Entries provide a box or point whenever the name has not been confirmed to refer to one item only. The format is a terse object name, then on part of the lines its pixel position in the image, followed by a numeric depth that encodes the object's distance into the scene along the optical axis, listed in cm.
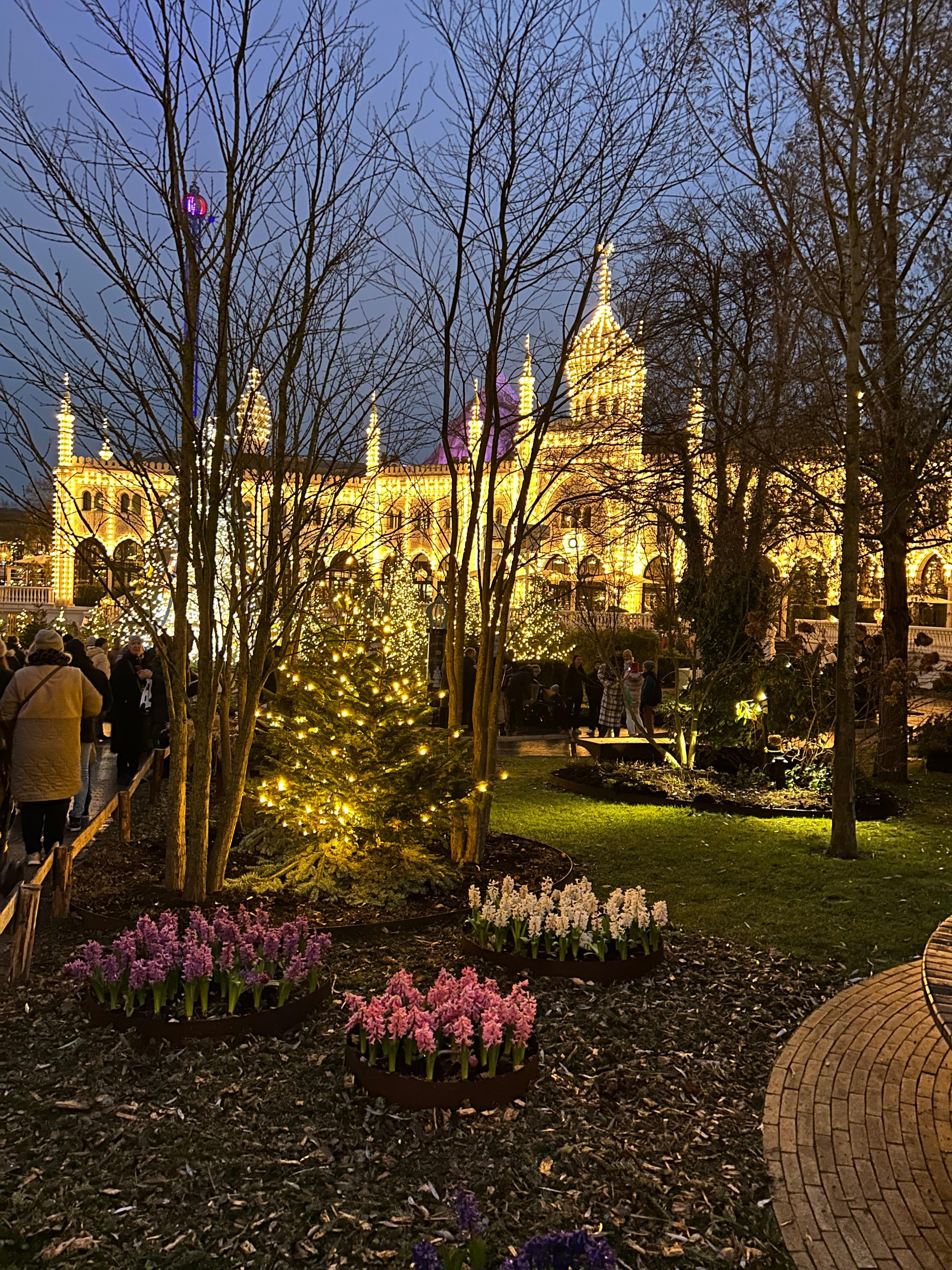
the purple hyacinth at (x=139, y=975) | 479
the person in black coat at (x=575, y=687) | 1958
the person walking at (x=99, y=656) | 1160
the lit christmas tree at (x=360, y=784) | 716
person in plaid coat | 1758
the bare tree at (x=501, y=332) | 733
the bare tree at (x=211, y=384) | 596
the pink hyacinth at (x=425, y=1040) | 420
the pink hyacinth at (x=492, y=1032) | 425
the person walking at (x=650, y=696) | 1664
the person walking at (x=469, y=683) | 1750
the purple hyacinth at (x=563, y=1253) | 261
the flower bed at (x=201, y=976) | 484
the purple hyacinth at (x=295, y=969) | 505
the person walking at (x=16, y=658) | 1062
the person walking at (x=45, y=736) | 744
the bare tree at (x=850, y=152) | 889
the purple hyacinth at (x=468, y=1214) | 305
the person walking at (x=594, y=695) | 1967
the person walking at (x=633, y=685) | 1622
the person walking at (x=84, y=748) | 956
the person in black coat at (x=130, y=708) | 1159
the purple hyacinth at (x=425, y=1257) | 263
